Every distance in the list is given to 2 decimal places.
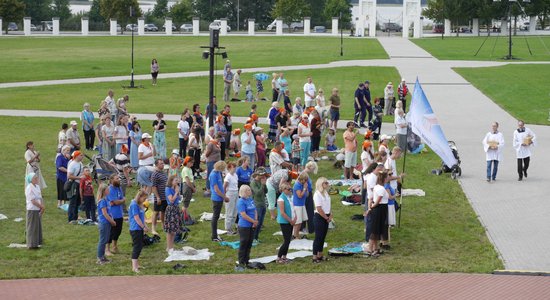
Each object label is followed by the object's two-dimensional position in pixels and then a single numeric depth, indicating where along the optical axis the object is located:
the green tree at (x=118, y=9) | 109.00
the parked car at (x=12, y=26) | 112.59
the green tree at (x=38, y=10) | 120.56
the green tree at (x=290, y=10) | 113.62
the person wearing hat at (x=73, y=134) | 23.81
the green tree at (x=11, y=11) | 107.62
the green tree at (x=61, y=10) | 123.69
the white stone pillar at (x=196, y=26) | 106.31
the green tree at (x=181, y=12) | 117.81
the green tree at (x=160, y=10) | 126.62
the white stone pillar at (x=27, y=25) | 106.44
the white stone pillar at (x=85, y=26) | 108.44
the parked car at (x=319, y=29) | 113.44
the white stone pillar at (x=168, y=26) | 108.25
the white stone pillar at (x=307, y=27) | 106.31
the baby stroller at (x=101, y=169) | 22.60
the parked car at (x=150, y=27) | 115.68
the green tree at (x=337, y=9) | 117.38
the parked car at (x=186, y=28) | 116.69
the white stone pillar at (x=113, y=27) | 107.00
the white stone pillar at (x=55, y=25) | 107.38
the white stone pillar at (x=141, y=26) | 106.44
